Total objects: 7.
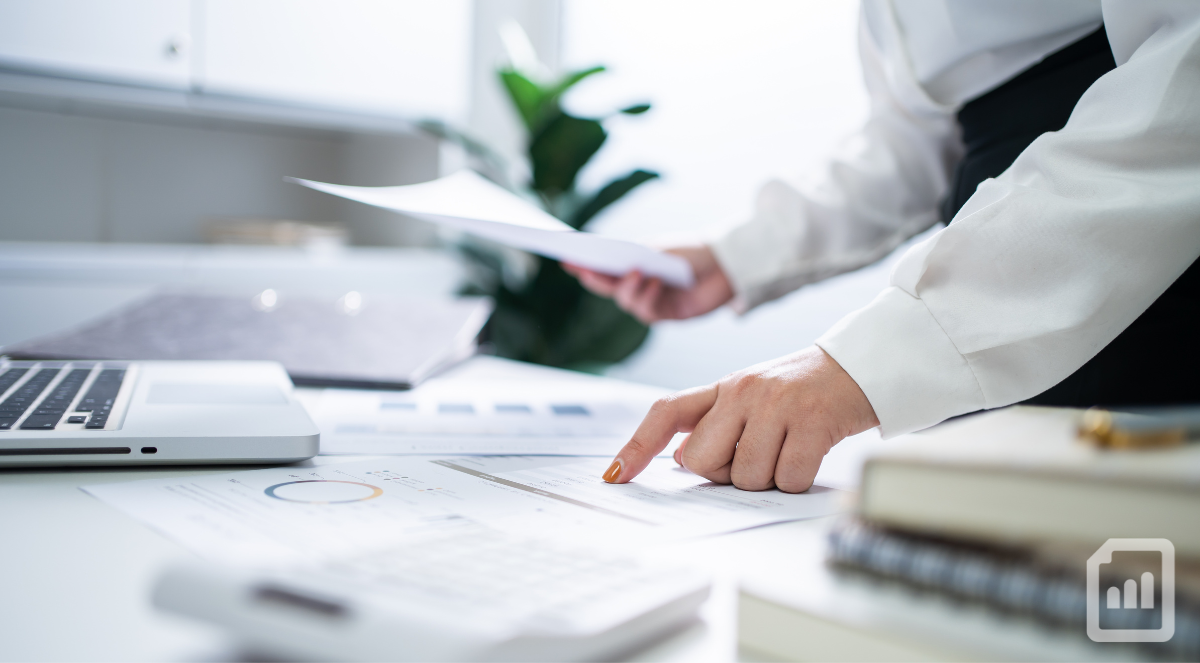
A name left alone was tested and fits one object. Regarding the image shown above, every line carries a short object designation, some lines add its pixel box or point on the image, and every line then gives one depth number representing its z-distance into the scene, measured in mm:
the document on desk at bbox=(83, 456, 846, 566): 396
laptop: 531
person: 509
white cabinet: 1897
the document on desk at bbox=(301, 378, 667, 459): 636
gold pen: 253
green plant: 2039
